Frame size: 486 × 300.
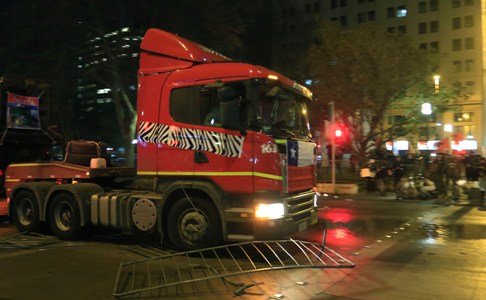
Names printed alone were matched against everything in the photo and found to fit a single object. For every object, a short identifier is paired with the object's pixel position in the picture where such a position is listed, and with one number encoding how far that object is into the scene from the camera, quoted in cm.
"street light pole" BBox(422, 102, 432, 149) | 2519
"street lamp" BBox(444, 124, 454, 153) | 4259
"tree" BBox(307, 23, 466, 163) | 2558
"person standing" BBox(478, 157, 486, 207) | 1688
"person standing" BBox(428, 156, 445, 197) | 1906
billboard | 1157
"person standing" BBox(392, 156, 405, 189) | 2096
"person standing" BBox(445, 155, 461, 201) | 1839
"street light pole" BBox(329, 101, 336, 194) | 1933
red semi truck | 741
